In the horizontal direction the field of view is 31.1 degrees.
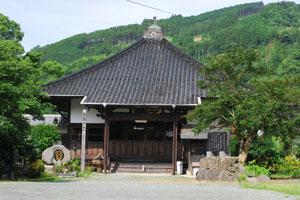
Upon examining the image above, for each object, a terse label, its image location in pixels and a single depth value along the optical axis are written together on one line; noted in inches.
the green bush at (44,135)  1022.3
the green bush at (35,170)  757.3
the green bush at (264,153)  927.7
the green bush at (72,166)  858.0
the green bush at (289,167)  890.4
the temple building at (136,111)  958.4
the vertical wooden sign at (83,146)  879.1
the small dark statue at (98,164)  979.3
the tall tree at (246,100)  787.4
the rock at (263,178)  750.9
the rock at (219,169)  766.5
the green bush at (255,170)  777.6
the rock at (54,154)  861.2
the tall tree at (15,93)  644.1
